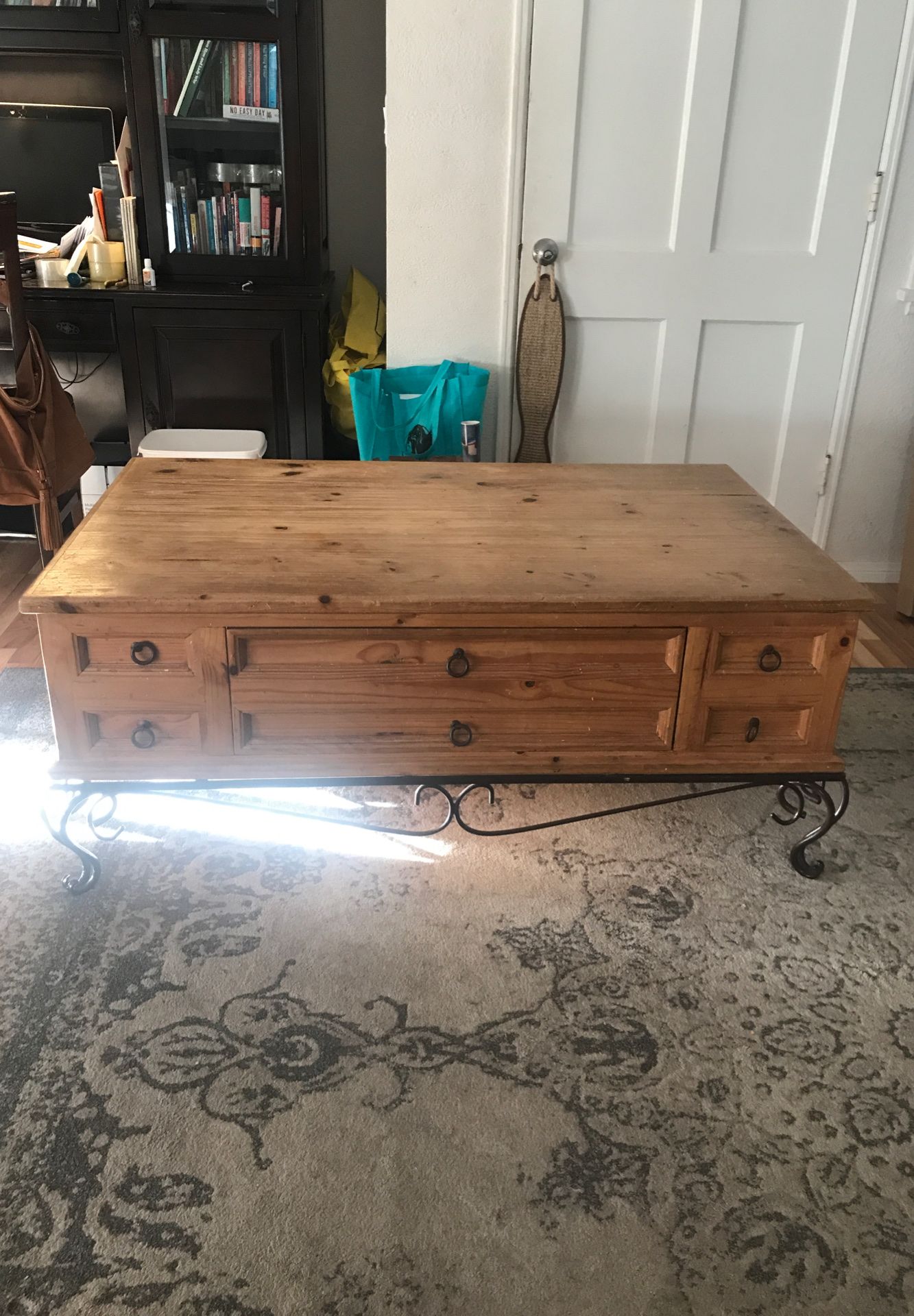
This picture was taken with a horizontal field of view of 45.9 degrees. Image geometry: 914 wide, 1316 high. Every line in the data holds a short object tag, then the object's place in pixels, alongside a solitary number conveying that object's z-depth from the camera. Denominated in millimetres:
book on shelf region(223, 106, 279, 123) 3057
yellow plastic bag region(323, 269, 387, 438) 3225
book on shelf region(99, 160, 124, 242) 3209
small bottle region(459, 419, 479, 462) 2734
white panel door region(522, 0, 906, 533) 2639
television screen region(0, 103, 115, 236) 3268
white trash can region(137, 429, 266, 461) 2762
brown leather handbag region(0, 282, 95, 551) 2576
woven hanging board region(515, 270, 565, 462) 2822
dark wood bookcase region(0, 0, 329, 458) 2945
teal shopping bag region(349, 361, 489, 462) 2758
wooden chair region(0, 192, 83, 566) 2457
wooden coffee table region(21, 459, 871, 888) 1594
